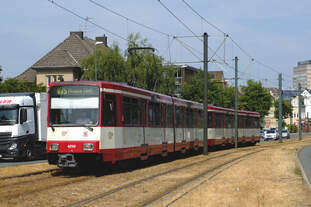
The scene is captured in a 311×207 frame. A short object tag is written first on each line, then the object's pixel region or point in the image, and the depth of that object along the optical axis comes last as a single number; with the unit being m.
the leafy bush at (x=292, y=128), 123.54
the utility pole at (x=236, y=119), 41.47
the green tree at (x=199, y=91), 66.44
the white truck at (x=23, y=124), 23.66
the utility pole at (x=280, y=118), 56.56
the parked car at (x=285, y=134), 76.35
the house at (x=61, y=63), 68.88
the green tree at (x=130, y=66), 55.56
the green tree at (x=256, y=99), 87.94
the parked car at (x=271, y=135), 73.25
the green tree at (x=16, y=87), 52.56
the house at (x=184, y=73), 97.45
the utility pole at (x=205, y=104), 30.52
